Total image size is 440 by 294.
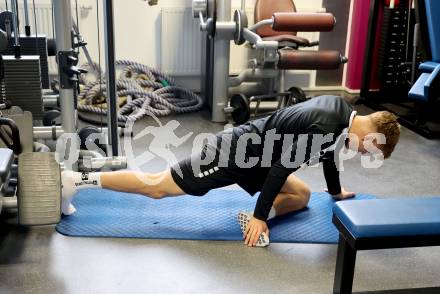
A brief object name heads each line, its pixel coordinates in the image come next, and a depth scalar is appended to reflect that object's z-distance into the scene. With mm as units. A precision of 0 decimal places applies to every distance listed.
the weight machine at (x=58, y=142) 2379
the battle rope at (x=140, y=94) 4391
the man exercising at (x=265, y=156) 2275
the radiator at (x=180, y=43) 4914
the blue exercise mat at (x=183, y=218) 2486
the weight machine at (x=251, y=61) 3906
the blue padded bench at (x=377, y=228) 1695
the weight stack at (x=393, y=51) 4797
